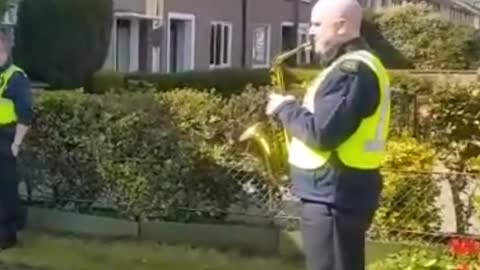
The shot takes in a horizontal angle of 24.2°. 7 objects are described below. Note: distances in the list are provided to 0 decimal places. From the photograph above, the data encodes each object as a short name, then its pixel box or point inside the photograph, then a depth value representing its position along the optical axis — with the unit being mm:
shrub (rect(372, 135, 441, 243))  7875
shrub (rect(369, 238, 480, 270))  6758
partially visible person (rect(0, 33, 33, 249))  8172
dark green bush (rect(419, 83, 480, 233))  7840
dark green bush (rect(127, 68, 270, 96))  21484
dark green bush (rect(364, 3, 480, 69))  29234
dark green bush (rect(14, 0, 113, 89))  21250
